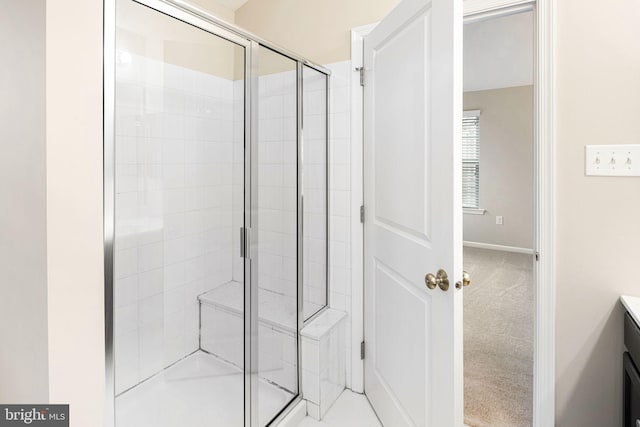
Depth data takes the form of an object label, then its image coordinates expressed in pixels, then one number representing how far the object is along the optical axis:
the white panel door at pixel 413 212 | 1.23
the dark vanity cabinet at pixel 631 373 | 1.20
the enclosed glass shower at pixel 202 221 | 1.20
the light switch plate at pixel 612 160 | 1.38
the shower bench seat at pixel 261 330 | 1.62
